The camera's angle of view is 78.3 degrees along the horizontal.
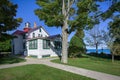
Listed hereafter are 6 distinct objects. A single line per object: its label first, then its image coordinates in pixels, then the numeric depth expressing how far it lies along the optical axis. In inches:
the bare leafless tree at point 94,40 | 689.1
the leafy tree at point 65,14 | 297.9
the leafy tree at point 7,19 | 309.9
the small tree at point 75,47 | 482.4
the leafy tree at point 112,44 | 375.5
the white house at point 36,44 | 499.4
